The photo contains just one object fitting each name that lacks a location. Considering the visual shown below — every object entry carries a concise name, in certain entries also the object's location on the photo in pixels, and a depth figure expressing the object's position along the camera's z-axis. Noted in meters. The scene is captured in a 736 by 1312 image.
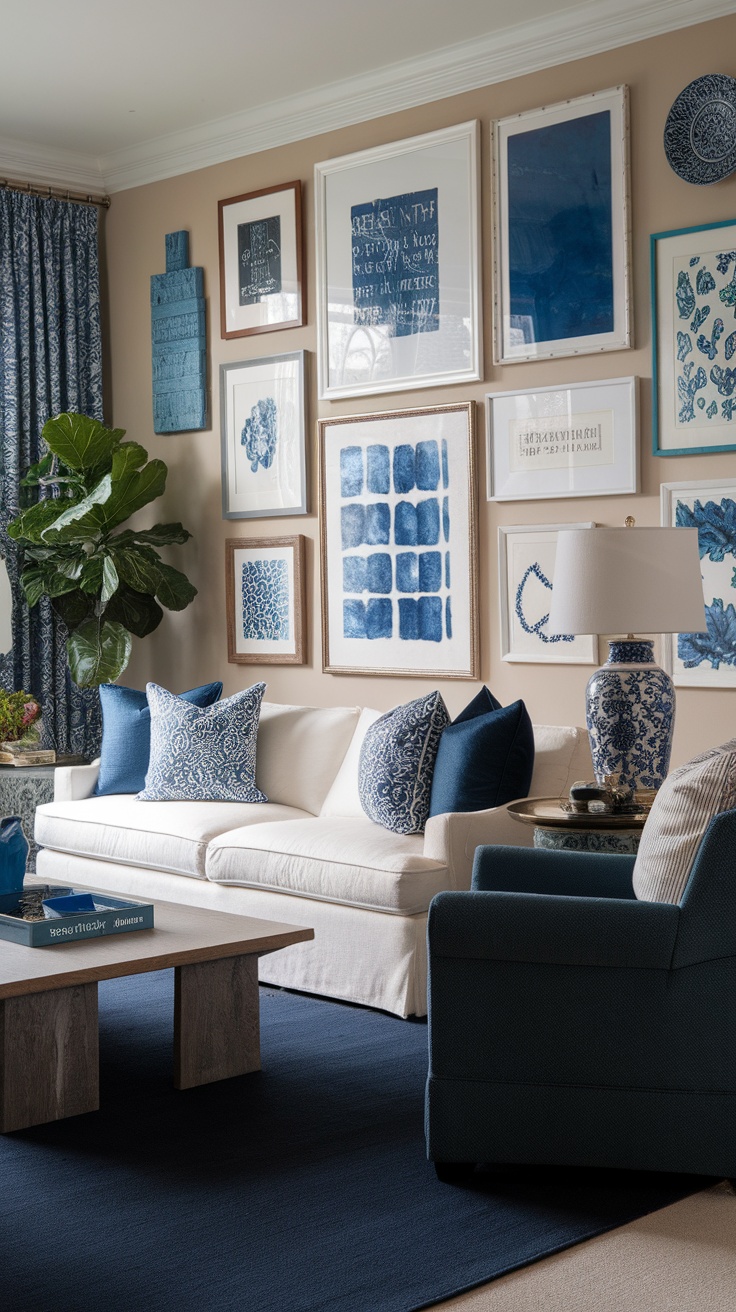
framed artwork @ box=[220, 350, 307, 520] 5.61
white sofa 3.86
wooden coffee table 2.99
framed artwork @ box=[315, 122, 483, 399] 4.98
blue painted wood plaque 5.96
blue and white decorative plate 4.23
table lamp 3.61
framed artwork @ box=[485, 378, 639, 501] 4.56
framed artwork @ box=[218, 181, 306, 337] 5.55
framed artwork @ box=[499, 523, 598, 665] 4.76
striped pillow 2.65
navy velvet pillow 3.99
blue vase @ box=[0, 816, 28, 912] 3.42
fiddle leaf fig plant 5.67
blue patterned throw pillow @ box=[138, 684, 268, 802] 4.87
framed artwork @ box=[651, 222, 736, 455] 4.31
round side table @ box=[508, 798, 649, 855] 3.42
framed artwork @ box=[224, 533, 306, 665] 5.63
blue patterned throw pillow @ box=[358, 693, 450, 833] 4.19
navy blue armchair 2.58
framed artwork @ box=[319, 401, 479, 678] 5.05
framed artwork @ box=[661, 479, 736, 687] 4.30
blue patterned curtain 5.99
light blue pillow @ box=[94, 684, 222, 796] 5.13
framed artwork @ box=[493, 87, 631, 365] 4.54
